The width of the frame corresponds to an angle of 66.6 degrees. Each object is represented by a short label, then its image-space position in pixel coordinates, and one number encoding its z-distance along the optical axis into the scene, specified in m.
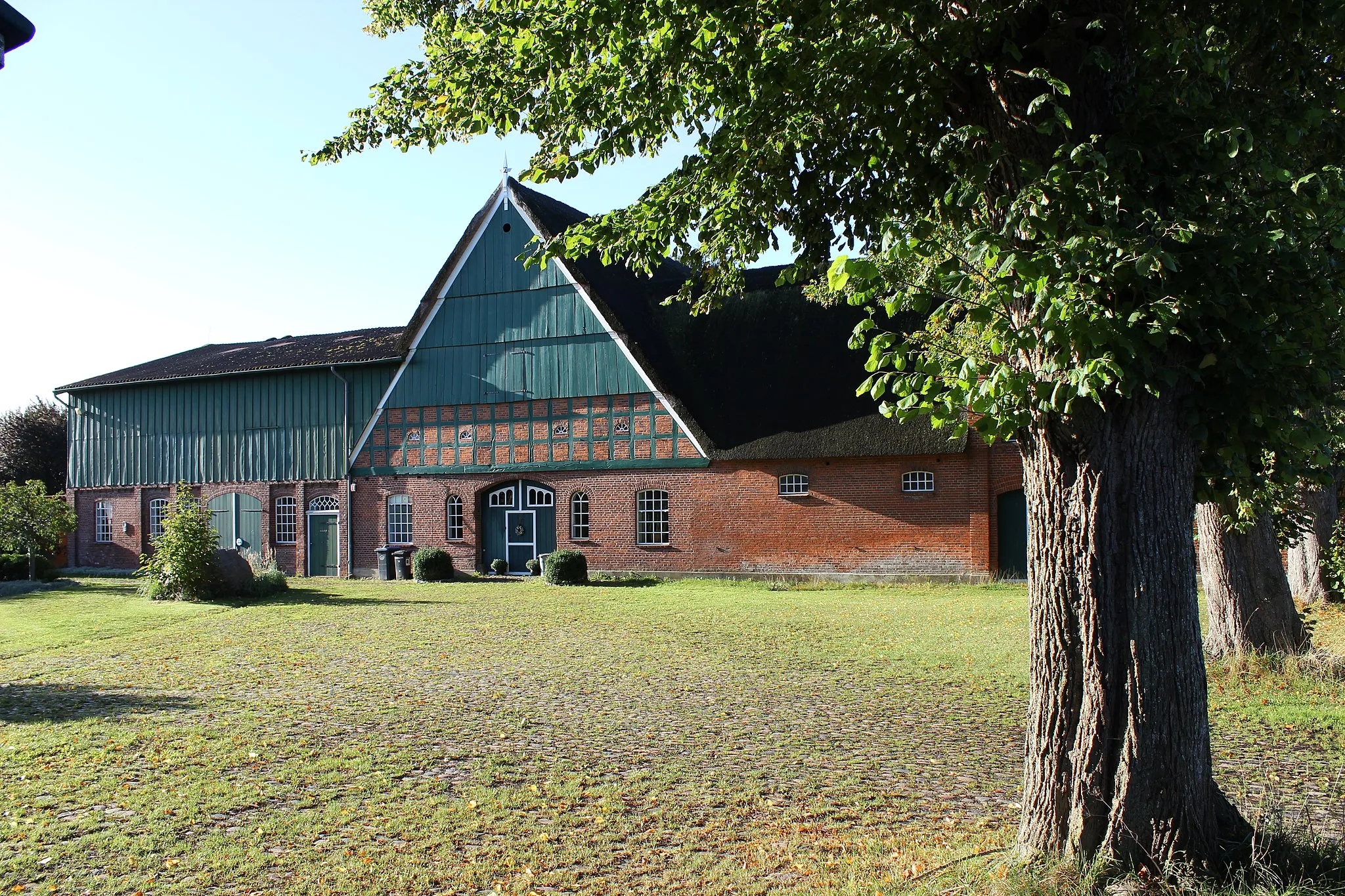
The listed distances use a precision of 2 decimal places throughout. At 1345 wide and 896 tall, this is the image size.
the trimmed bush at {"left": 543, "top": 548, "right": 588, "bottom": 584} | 24.64
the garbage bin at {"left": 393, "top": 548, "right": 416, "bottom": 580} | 28.20
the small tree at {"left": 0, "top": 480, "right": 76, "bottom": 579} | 25.56
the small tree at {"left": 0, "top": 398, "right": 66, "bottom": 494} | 39.94
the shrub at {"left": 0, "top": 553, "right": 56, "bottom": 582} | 26.02
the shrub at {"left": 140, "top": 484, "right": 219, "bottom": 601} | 20.55
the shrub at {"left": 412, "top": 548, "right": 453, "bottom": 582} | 26.67
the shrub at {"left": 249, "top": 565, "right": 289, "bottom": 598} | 21.72
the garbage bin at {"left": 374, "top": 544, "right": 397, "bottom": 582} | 28.17
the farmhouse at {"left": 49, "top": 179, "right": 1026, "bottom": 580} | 24.11
